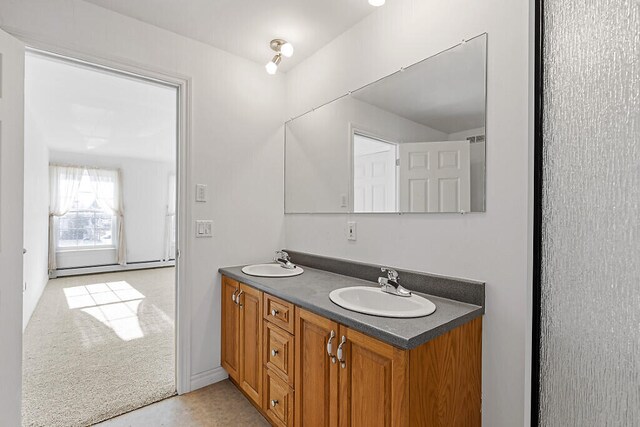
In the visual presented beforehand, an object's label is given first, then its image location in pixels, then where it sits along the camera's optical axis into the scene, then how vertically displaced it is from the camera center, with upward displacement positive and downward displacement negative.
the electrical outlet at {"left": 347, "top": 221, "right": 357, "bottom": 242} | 1.97 -0.10
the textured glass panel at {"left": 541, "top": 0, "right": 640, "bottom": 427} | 0.49 +0.00
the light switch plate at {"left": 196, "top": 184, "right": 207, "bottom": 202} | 2.12 +0.15
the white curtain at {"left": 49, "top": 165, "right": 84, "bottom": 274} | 5.59 +0.40
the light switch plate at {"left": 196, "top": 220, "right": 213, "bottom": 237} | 2.12 -0.10
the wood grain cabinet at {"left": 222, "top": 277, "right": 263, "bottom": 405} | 1.78 -0.77
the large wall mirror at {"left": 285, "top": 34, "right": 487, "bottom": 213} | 1.42 +0.42
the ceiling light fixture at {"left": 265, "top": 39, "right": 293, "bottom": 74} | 2.03 +1.10
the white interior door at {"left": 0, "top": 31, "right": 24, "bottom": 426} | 1.39 -0.04
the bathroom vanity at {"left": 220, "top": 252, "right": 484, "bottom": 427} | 1.06 -0.58
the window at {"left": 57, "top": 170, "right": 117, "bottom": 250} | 5.87 -0.09
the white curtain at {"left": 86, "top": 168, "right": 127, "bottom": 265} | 6.10 +0.40
